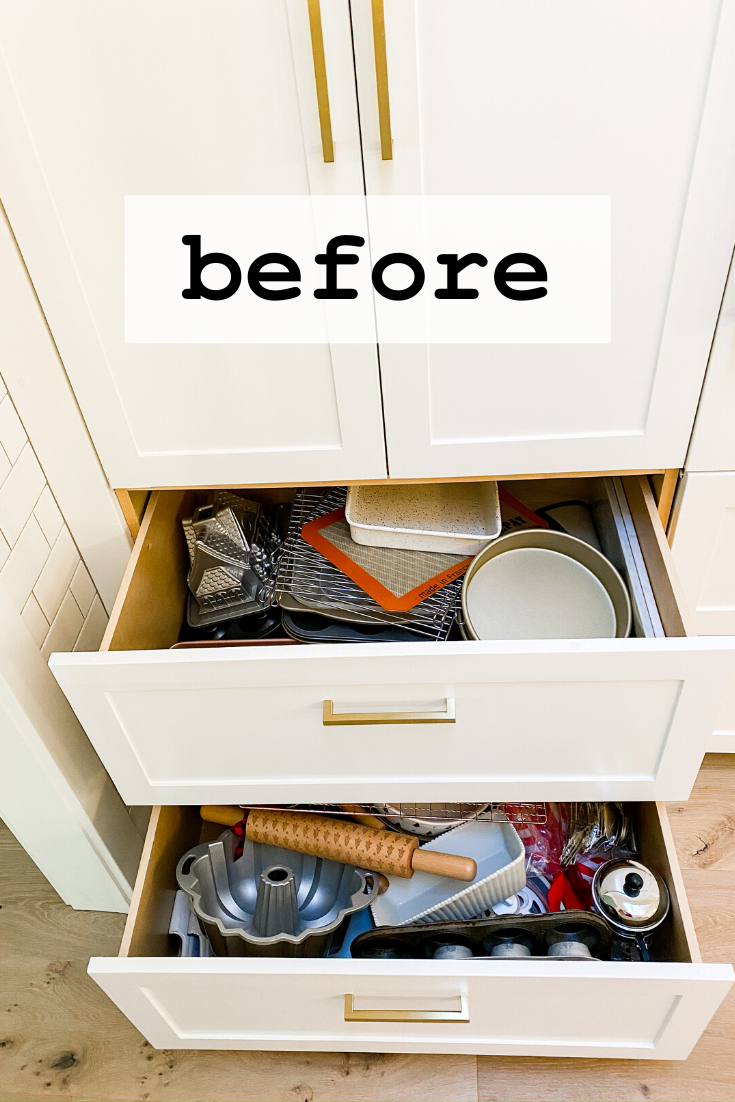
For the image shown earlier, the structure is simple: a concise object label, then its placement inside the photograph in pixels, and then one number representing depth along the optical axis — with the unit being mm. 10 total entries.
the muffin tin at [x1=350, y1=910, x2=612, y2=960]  1025
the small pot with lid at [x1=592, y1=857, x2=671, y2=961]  1060
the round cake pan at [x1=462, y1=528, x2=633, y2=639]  1113
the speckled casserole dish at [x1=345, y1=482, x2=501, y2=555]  1170
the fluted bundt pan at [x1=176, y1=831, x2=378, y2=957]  1088
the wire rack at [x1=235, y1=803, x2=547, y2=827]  1187
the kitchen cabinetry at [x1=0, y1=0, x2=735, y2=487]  761
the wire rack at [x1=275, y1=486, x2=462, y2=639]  1134
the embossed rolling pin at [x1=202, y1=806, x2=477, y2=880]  1104
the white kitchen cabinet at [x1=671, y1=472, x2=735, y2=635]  1086
